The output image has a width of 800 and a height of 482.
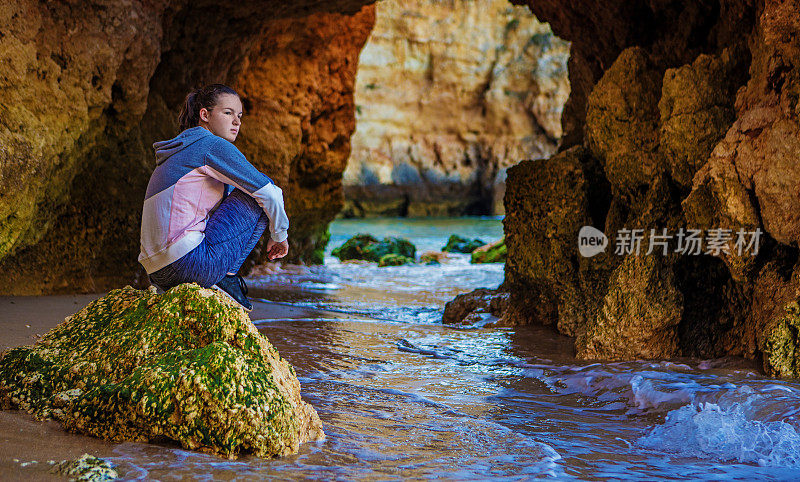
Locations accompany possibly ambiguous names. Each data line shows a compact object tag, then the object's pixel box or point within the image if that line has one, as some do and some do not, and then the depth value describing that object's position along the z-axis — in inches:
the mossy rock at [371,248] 641.0
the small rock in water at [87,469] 90.4
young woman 128.9
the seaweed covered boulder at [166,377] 102.8
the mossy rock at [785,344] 165.8
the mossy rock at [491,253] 590.6
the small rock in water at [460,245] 772.6
